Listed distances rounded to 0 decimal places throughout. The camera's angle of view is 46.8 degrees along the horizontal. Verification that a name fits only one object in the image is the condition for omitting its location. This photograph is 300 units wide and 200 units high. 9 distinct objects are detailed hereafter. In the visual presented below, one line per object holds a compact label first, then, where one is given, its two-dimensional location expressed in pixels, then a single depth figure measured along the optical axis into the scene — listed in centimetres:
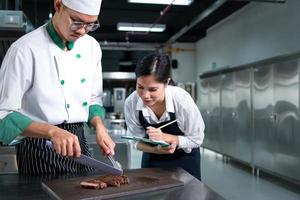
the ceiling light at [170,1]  462
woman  149
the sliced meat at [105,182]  101
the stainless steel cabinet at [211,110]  623
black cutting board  95
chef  101
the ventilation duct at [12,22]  213
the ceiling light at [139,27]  647
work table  97
